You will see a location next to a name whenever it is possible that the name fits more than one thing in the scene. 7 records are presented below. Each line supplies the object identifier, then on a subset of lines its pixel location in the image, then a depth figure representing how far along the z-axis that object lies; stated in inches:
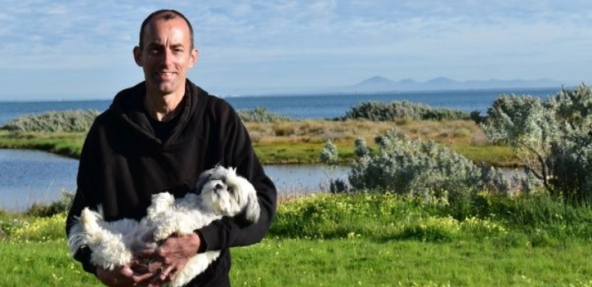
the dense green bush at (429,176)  611.2
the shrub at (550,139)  569.3
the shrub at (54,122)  3107.8
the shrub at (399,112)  2896.2
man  142.9
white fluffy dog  137.9
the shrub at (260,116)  3085.1
